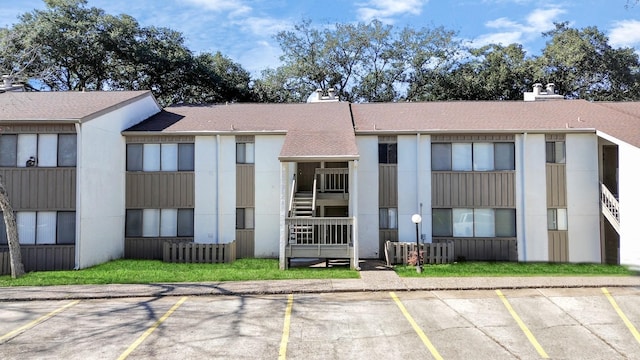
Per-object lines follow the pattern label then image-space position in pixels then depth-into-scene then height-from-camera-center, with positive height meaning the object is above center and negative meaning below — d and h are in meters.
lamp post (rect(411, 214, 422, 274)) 14.40 -1.80
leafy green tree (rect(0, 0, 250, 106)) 31.69 +10.88
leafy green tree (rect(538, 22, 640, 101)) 35.69 +10.48
